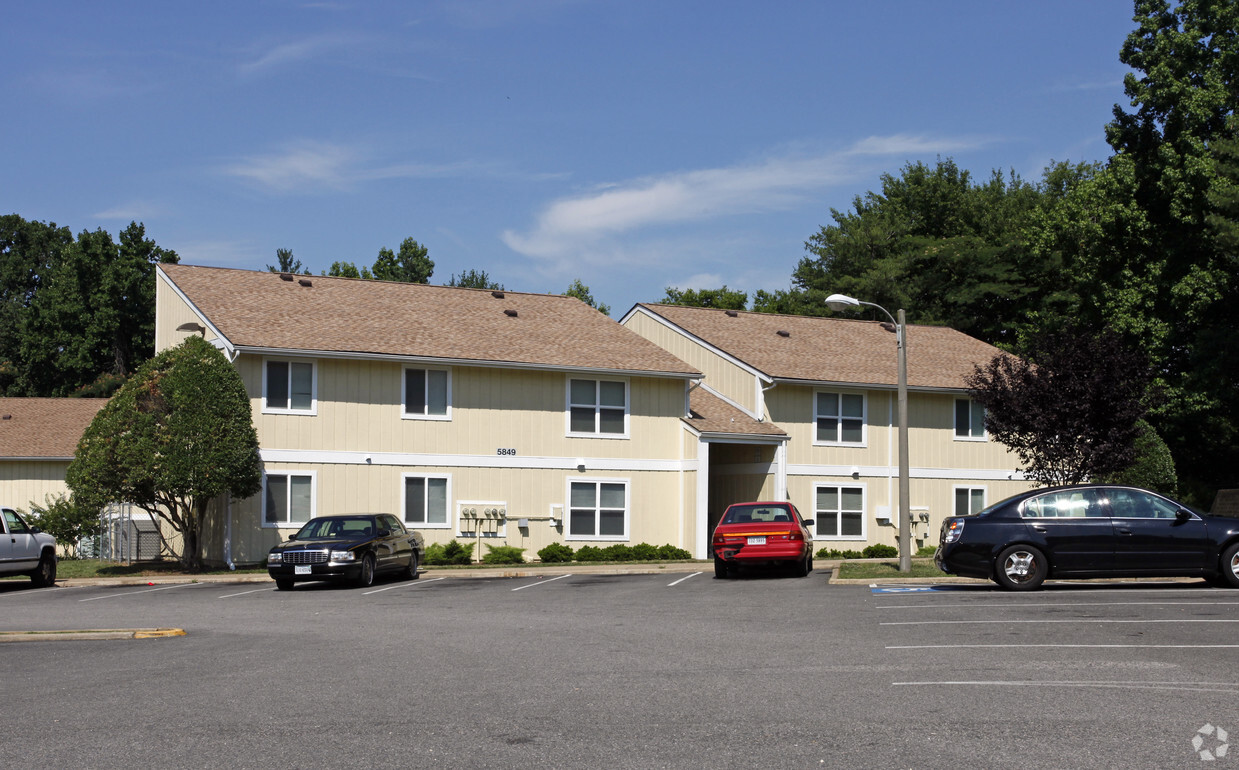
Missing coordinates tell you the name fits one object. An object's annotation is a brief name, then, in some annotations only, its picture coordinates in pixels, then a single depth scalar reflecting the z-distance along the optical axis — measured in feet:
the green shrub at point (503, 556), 102.94
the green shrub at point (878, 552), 118.11
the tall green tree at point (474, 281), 255.56
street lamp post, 78.95
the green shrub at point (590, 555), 105.70
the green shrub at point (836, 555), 113.83
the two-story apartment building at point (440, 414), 99.45
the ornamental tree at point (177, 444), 91.81
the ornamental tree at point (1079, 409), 90.84
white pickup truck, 79.61
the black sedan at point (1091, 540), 60.85
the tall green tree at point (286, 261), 217.15
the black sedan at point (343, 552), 76.28
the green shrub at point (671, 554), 107.86
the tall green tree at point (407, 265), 233.96
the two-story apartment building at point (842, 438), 119.65
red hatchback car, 78.89
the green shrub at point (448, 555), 101.45
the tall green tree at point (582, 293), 244.42
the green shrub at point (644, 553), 106.83
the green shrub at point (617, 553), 106.22
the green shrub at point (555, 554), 105.50
